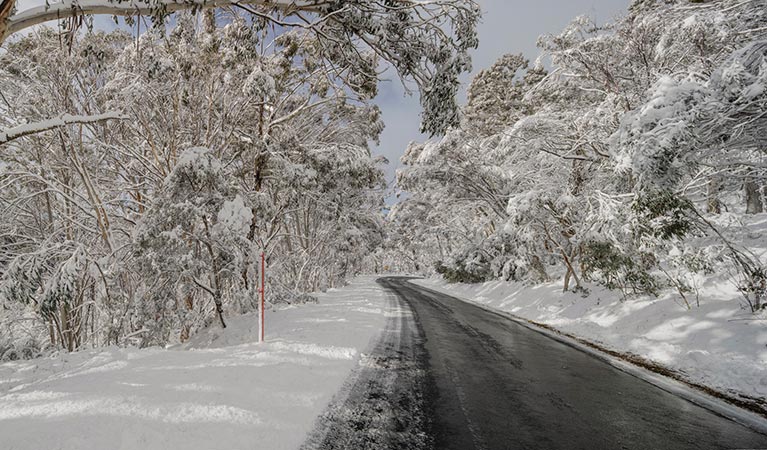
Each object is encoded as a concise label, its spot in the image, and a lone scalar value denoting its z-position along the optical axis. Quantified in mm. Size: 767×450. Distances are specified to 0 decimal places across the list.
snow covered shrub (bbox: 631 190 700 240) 6383
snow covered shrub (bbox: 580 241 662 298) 9055
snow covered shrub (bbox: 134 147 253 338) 7730
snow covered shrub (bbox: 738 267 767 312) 6441
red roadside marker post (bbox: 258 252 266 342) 6293
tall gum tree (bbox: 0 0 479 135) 5973
